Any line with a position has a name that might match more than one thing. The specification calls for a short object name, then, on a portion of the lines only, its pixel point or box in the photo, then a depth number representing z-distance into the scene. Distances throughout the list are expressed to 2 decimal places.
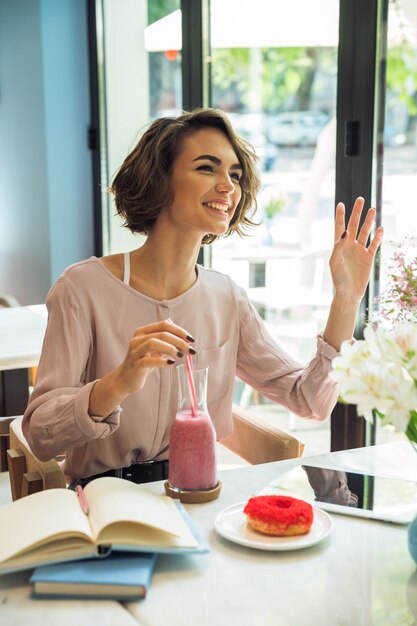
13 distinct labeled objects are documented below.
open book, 1.10
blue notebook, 1.05
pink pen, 1.21
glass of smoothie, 1.36
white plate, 1.18
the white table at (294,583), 1.01
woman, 1.71
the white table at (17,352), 2.34
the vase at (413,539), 1.13
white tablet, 1.33
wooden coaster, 1.36
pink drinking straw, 1.36
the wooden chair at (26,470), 1.58
